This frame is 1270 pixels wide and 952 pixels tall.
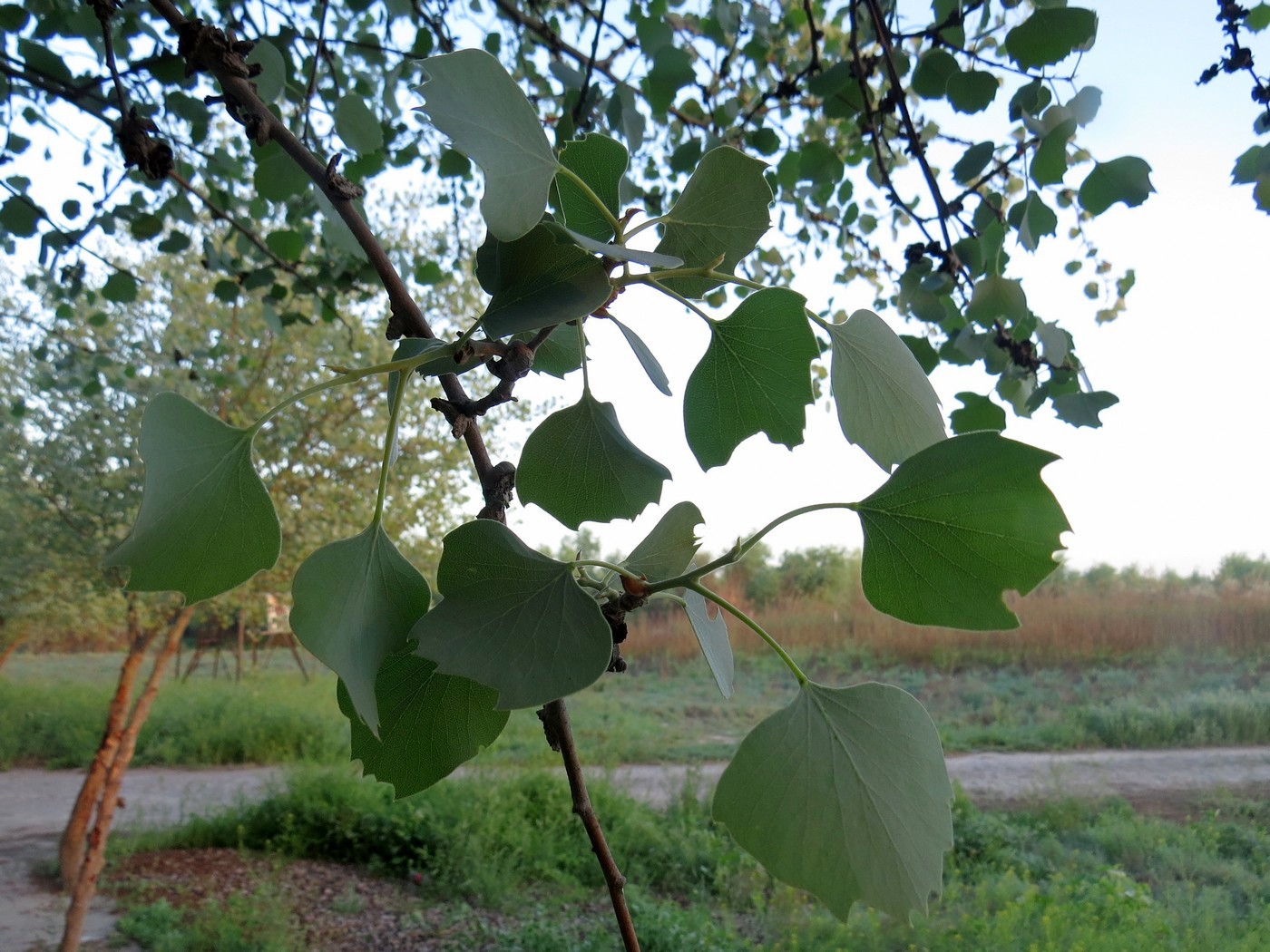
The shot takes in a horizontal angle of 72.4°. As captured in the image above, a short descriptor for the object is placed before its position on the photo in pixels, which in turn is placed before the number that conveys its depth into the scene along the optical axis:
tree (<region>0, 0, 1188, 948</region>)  0.18
